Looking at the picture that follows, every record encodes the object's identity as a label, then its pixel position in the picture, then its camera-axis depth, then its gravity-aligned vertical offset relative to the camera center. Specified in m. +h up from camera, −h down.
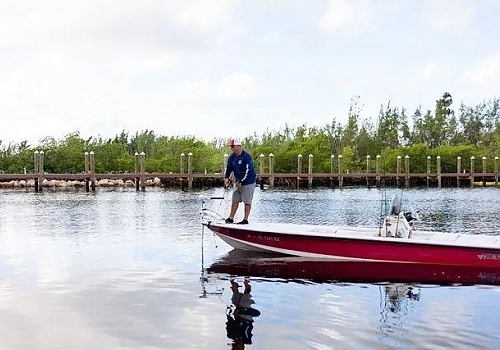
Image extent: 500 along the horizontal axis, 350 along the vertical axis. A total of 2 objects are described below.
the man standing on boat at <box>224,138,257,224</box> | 11.77 -0.03
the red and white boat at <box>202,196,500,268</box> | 10.16 -1.07
